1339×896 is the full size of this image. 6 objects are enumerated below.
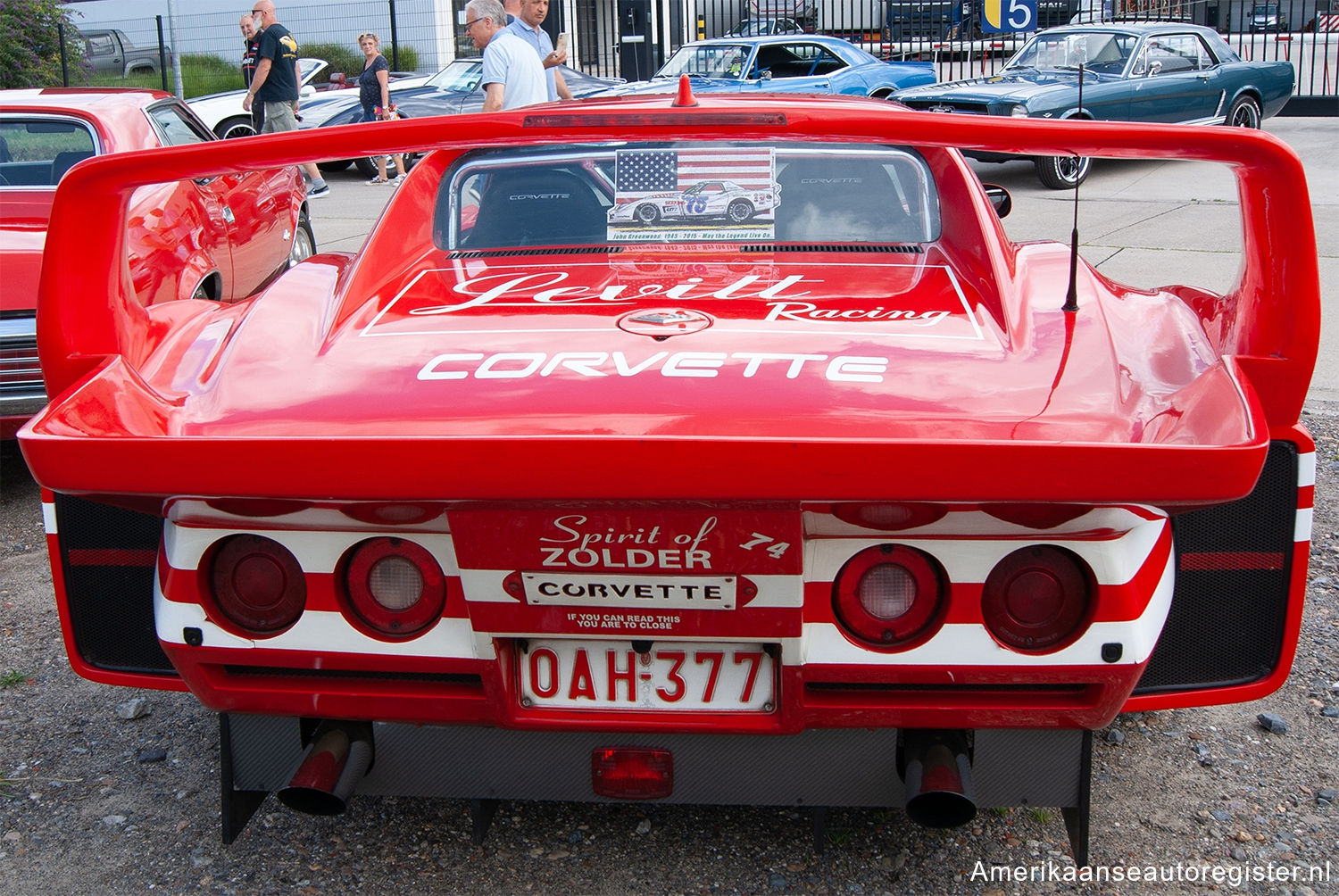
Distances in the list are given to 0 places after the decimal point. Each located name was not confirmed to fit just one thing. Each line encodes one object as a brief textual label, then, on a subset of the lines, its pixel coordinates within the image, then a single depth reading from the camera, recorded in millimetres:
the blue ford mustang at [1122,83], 11133
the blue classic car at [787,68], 13531
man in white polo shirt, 7383
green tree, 14844
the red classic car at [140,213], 4441
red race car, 1778
